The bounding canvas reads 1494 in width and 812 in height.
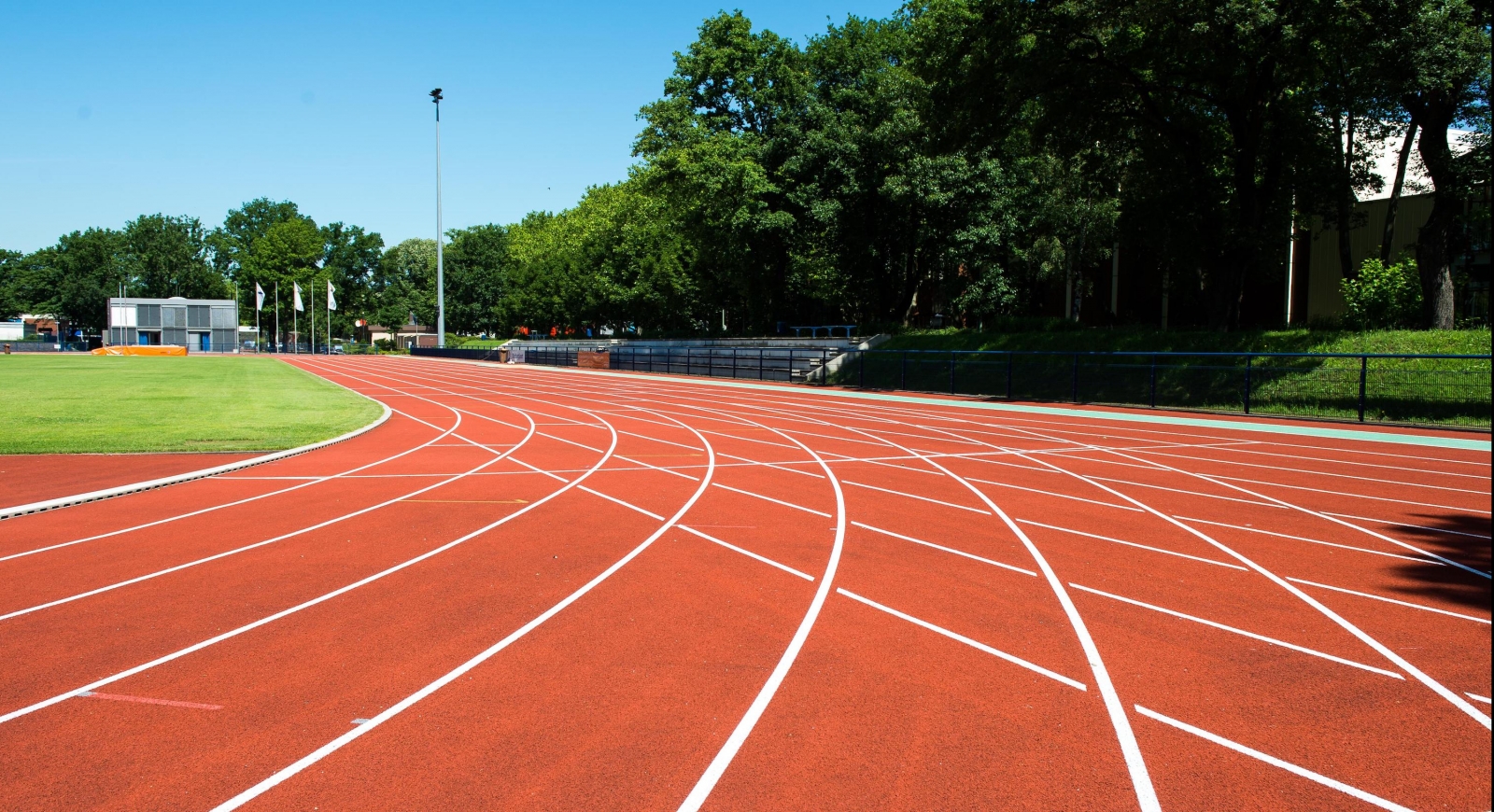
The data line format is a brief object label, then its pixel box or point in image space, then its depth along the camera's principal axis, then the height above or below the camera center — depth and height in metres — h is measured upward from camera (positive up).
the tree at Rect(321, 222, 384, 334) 112.38 +11.61
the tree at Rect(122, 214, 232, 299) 122.07 +12.54
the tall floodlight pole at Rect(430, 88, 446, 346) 56.88 +3.51
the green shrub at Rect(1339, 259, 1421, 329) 22.31 +1.66
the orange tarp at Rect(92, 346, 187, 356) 73.46 +0.15
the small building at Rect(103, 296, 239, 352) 87.62 +3.06
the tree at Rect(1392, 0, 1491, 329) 17.59 +5.92
